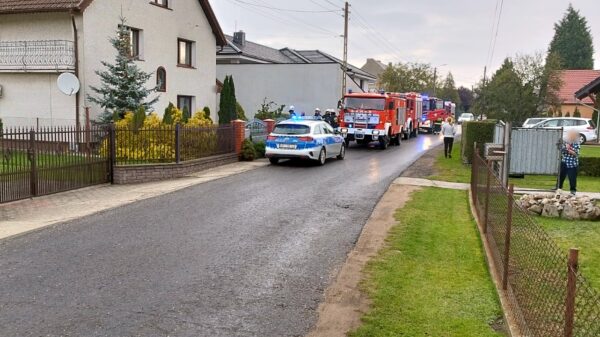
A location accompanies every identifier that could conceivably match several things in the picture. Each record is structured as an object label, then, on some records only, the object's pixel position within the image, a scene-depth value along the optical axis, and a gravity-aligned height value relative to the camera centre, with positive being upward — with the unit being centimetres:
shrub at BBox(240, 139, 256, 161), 2052 -129
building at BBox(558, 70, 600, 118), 5103 +300
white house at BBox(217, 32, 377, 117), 3819 +229
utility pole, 3768 +445
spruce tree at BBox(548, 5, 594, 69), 9419 +1265
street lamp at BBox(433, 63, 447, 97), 7581 +519
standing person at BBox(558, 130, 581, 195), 1327 -83
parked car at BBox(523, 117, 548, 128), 3193 -8
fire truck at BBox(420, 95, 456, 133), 4503 +25
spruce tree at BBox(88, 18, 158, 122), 2106 +101
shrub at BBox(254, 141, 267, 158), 2131 -125
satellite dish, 1989 +98
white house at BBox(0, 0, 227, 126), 2142 +249
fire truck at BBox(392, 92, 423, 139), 3424 +24
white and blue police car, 1900 -86
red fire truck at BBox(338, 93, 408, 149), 2681 -2
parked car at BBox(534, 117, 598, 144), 3254 -26
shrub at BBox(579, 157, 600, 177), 1848 -145
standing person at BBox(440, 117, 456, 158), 2270 -62
